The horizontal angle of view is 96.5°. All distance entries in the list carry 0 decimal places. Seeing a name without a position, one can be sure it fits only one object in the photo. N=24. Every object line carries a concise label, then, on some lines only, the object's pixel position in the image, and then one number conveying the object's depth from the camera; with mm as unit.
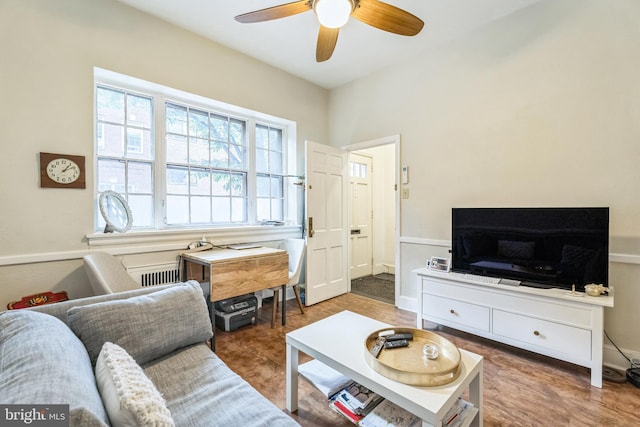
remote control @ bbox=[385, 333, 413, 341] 1517
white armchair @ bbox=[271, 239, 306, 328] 3141
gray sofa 707
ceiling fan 1717
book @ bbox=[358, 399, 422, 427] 1271
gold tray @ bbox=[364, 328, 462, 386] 1201
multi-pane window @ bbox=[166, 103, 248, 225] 2924
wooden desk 2391
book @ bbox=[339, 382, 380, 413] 1375
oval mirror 2354
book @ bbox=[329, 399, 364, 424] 1327
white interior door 3473
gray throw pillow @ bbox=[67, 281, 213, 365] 1202
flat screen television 2033
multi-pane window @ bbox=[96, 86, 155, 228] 2512
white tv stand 1914
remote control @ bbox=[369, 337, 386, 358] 1421
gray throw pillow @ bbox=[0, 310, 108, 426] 639
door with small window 4793
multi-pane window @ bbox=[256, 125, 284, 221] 3623
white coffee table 1125
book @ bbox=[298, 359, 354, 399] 1508
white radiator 2492
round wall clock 2086
